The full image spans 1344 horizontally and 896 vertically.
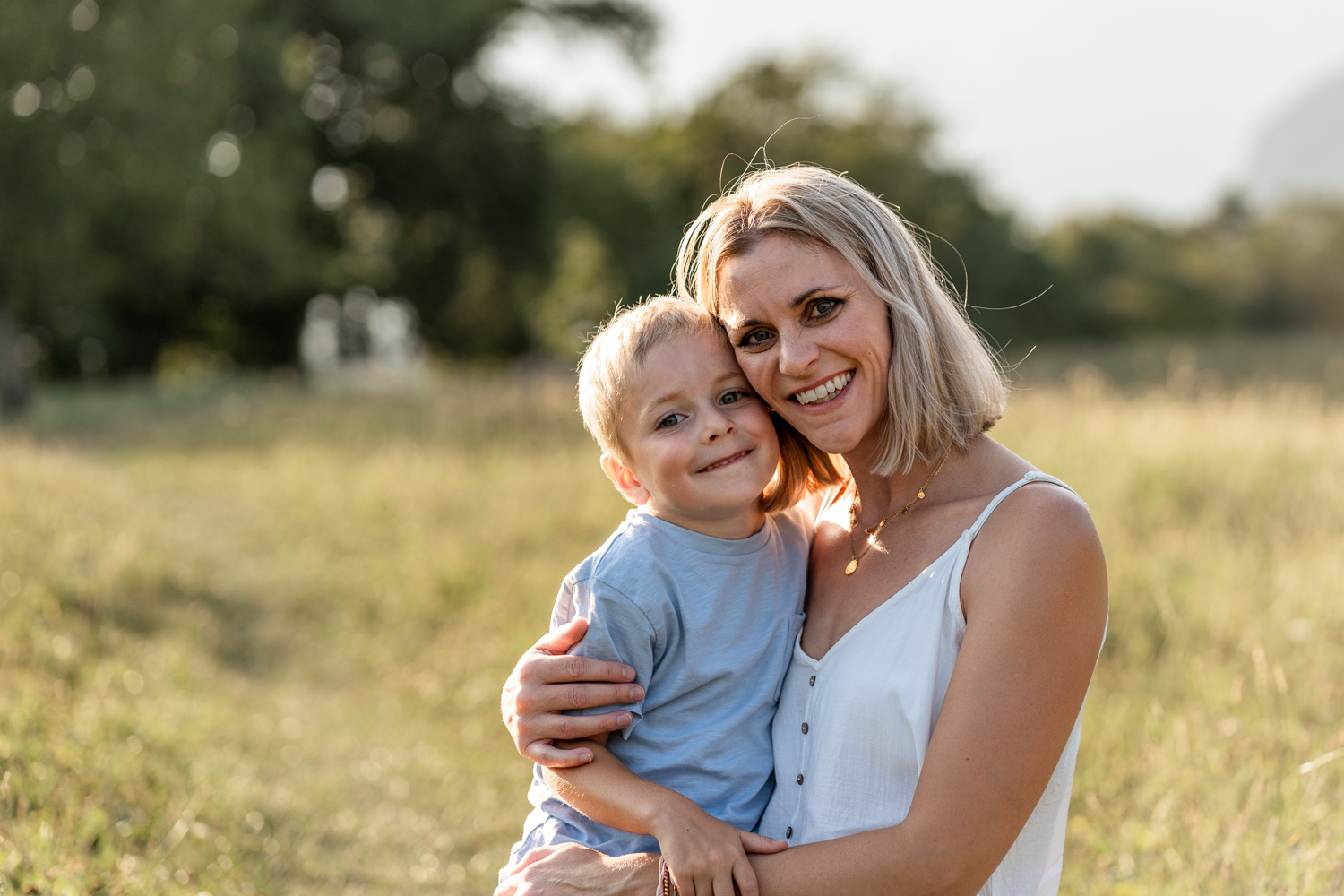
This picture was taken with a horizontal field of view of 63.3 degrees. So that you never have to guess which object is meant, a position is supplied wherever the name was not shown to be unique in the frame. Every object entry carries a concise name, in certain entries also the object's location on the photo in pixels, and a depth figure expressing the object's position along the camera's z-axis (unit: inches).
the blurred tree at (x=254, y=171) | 617.6
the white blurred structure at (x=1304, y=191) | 2059.5
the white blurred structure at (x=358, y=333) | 1089.4
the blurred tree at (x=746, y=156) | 1080.8
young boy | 84.7
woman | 72.5
